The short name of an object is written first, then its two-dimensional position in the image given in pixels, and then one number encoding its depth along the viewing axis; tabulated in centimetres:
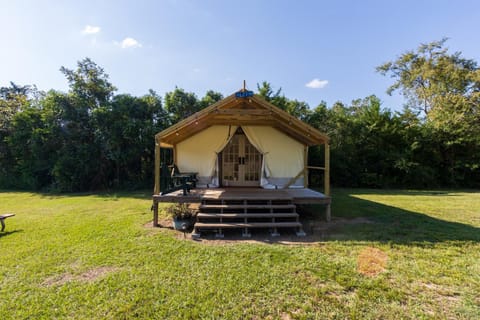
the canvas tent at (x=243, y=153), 737
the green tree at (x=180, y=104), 1166
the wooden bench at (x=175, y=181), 545
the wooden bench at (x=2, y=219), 457
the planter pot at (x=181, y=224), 470
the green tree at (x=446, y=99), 1209
